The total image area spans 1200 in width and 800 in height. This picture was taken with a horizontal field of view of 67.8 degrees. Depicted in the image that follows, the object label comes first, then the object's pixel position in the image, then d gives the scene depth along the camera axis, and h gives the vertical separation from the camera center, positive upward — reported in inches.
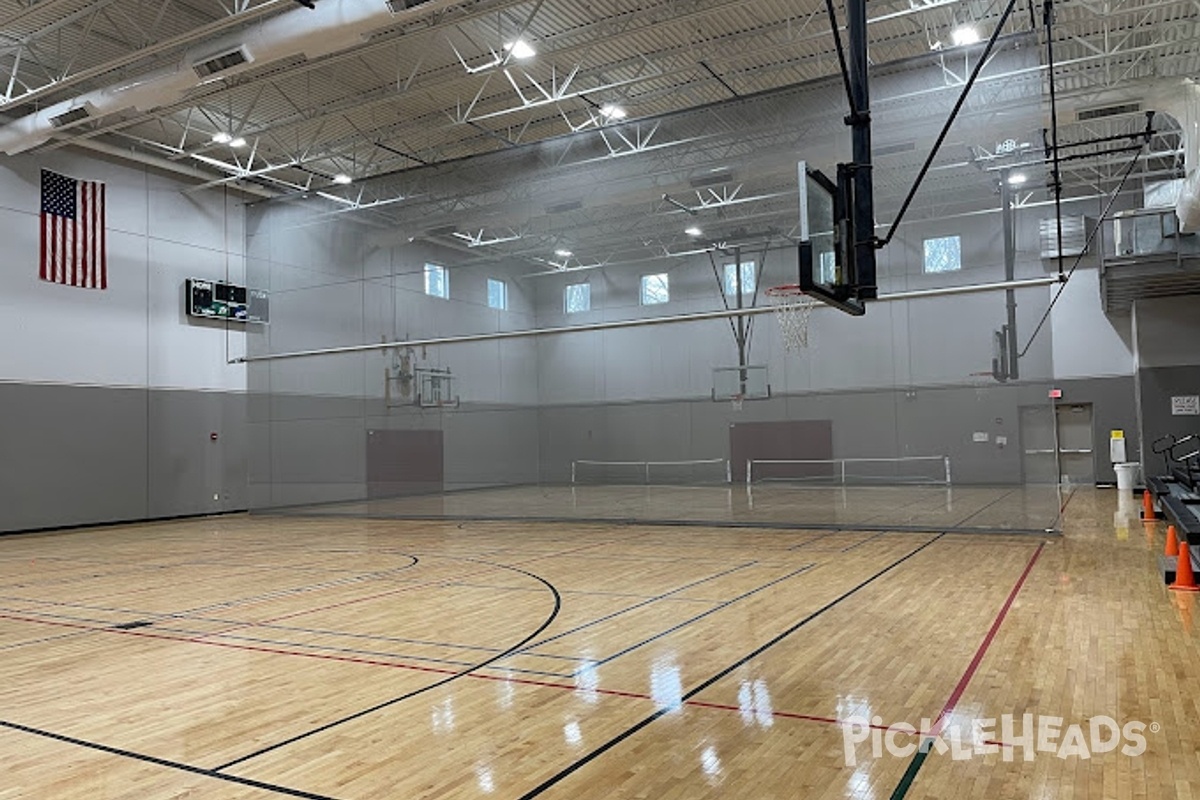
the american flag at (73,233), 689.0 +166.2
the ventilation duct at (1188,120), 532.4 +178.0
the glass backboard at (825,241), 272.2 +56.9
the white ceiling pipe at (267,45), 445.1 +210.8
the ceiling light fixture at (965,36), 515.8 +224.0
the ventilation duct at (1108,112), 650.8 +224.4
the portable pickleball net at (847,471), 712.4 -40.0
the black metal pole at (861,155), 273.3 +82.5
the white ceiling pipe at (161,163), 701.3 +232.9
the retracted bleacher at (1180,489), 382.0 -46.3
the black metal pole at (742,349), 629.6 +57.3
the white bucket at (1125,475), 812.1 -54.8
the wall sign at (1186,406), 842.8 +7.2
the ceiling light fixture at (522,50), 520.4 +222.9
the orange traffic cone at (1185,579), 315.3 -58.9
